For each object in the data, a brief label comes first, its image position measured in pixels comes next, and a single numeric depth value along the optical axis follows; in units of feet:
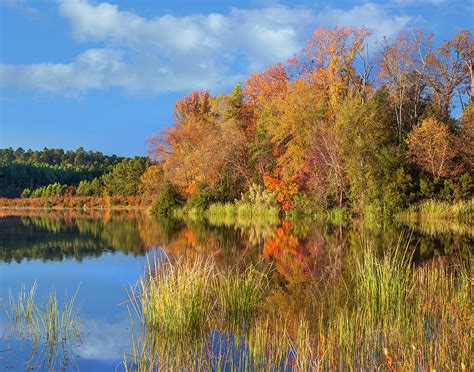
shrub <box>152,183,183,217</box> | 136.98
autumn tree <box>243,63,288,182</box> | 123.03
